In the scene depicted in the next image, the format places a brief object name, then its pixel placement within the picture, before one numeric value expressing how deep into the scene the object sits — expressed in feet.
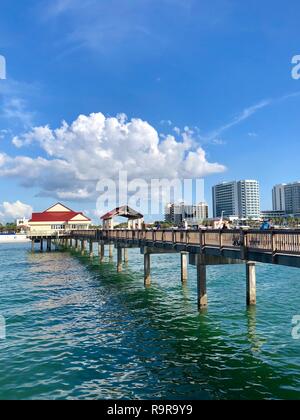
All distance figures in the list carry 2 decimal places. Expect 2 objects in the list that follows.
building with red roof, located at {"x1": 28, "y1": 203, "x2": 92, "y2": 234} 328.08
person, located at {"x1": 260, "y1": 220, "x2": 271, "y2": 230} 61.19
